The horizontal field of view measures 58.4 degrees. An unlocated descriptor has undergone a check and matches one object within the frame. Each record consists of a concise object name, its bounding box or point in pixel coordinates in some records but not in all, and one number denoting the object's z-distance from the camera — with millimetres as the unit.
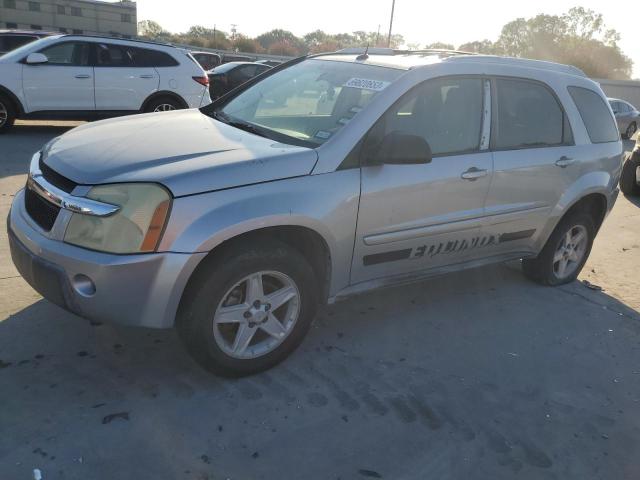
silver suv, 2691
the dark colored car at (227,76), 16312
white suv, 9094
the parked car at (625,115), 18503
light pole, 39181
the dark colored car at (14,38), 10883
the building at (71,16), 63125
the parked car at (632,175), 9203
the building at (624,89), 38938
